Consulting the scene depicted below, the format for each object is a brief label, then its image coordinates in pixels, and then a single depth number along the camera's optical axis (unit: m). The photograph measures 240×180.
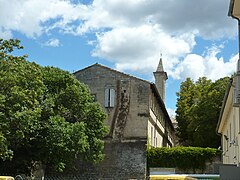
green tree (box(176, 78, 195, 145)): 54.15
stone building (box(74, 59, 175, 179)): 35.91
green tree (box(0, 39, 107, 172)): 21.91
